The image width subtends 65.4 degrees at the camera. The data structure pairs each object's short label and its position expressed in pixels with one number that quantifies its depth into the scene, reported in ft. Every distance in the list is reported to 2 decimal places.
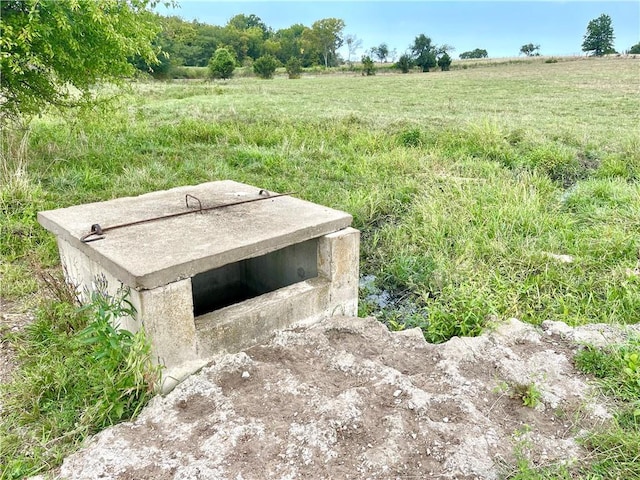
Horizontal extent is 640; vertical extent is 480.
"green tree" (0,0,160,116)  17.85
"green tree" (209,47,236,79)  116.78
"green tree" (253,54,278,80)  125.59
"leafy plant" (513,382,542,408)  7.30
